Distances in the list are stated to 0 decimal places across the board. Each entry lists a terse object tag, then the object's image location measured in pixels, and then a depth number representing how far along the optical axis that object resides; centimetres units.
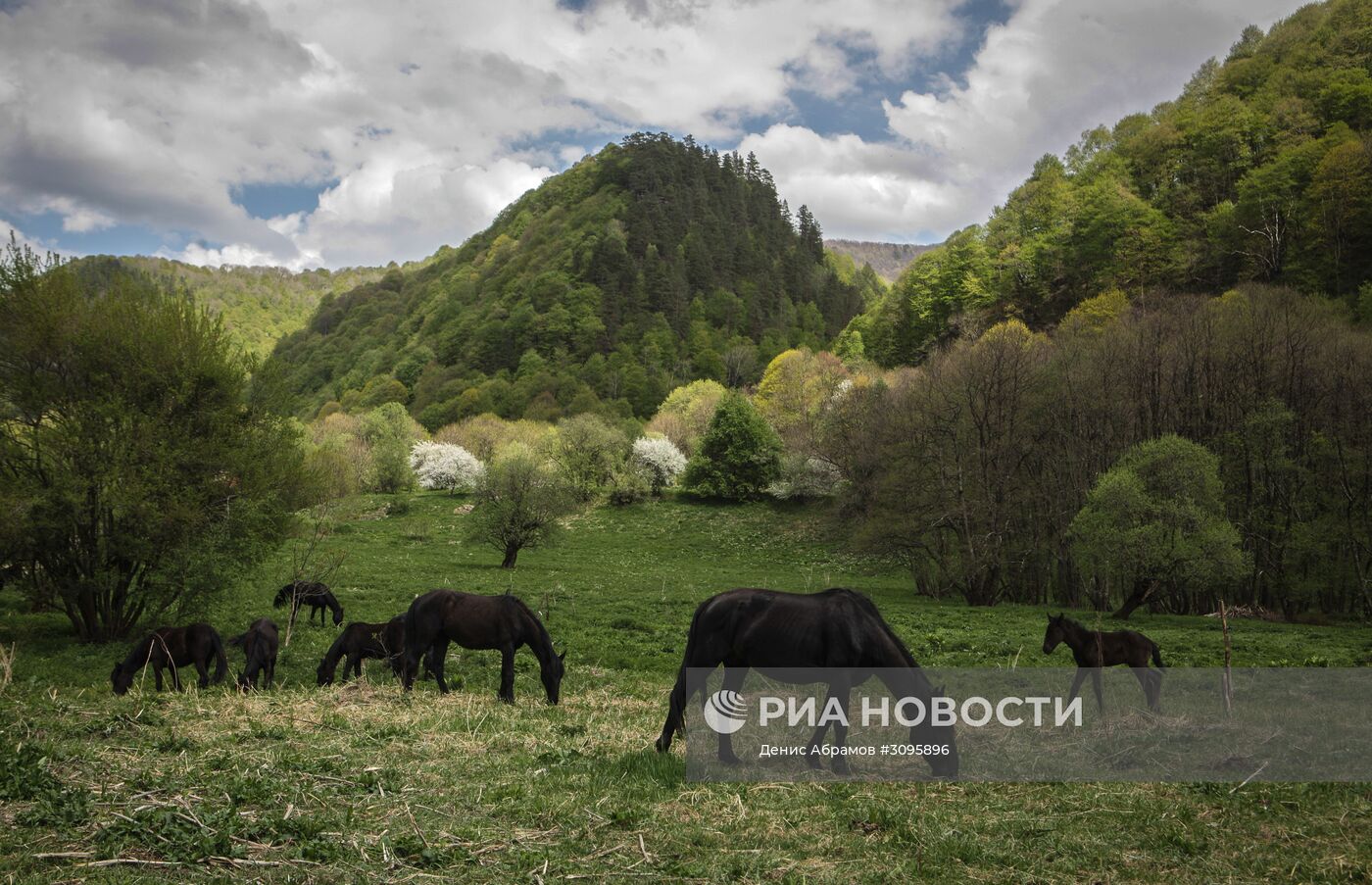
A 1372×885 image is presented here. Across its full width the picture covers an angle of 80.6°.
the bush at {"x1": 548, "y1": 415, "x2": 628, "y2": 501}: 7288
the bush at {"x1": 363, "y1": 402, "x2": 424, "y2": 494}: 7931
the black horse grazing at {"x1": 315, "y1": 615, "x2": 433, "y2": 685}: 1605
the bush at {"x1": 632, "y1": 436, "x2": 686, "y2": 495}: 7744
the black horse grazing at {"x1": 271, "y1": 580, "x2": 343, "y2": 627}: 2537
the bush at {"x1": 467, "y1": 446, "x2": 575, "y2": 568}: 4500
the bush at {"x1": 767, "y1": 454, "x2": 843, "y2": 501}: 6544
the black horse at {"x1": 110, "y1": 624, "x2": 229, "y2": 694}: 1440
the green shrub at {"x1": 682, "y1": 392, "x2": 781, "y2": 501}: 7250
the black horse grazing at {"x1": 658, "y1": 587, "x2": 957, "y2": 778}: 963
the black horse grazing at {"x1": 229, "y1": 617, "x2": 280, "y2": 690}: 1479
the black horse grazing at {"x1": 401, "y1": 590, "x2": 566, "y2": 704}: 1412
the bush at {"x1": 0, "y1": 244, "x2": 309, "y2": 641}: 1970
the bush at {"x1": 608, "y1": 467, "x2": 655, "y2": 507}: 7206
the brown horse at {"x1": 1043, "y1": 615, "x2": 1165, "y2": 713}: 1325
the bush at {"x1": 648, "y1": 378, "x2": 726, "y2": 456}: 9531
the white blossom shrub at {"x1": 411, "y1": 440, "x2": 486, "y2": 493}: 8338
